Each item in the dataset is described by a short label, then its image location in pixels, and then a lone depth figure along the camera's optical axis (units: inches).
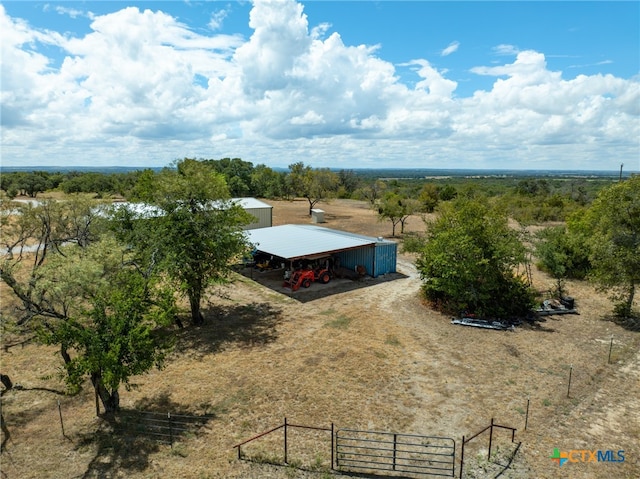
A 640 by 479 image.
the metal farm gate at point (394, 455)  358.0
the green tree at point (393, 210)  1439.5
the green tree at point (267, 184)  2933.1
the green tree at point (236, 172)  2861.7
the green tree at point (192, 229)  634.8
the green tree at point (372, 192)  2965.1
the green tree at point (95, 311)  374.3
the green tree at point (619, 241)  686.5
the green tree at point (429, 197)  2270.7
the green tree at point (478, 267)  729.0
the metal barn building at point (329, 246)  883.4
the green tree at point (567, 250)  919.4
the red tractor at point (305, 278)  876.6
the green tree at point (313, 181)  2224.4
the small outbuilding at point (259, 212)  1471.3
